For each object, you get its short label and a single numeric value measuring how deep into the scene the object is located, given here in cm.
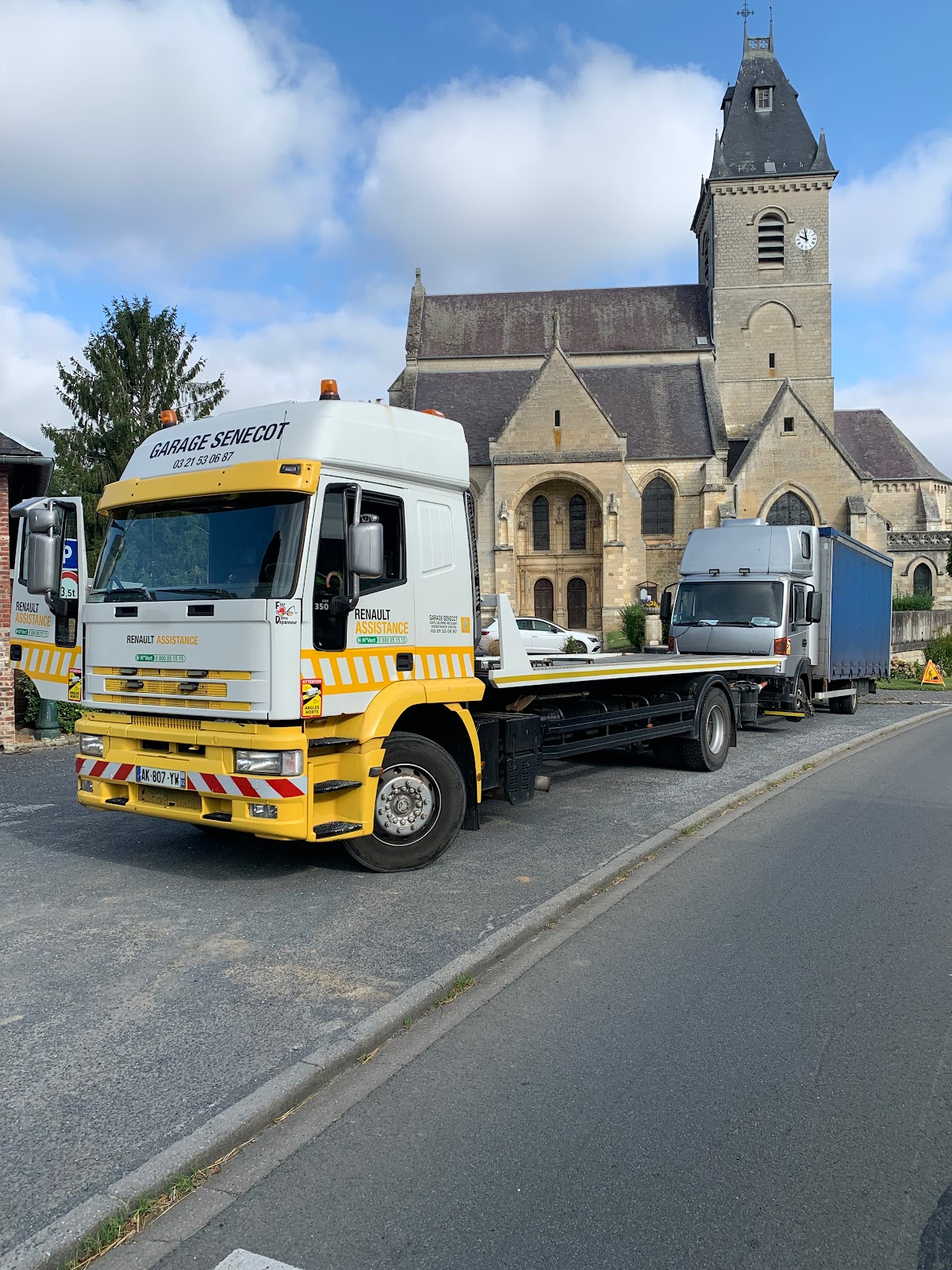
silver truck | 1420
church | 4669
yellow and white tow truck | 575
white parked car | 995
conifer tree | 3297
